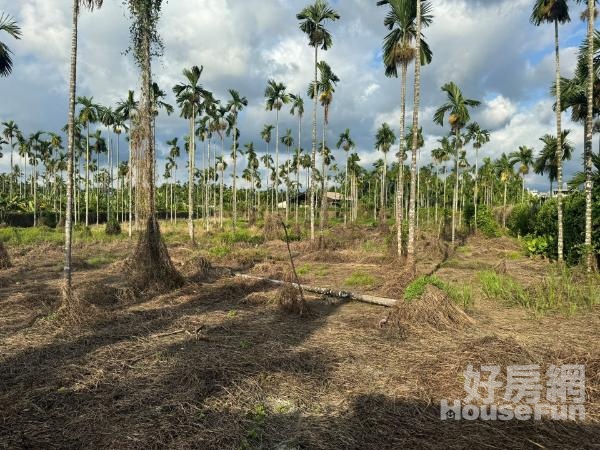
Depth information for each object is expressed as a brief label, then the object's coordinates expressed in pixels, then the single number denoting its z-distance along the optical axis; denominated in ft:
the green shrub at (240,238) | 98.02
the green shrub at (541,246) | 65.17
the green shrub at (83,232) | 106.91
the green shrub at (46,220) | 144.63
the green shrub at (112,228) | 116.67
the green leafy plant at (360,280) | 45.60
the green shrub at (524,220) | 97.32
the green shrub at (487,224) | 118.11
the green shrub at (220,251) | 69.72
